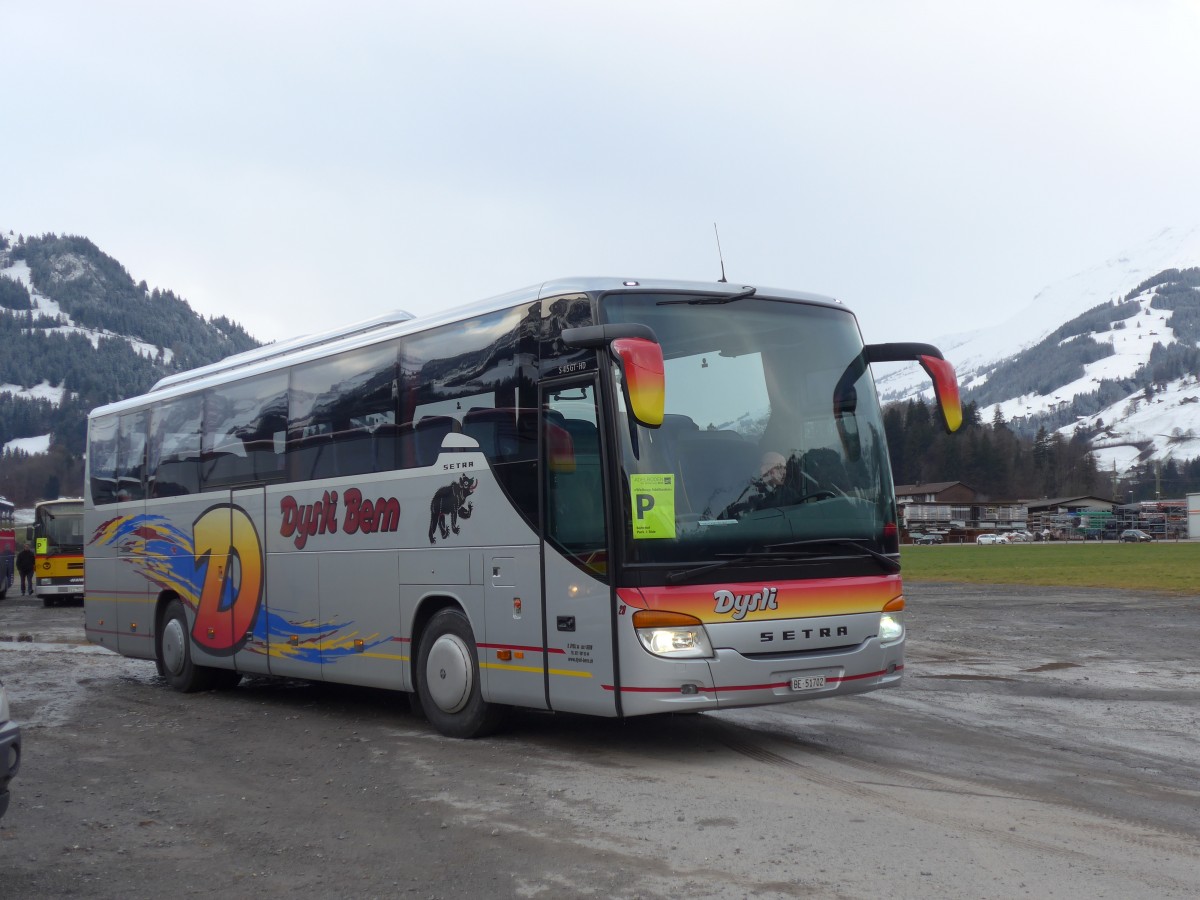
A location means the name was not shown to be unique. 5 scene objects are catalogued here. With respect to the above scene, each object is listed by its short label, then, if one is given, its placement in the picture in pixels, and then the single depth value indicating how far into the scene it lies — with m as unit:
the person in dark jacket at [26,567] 48.33
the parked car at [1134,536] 129.64
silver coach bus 8.41
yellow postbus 38.31
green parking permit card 8.36
